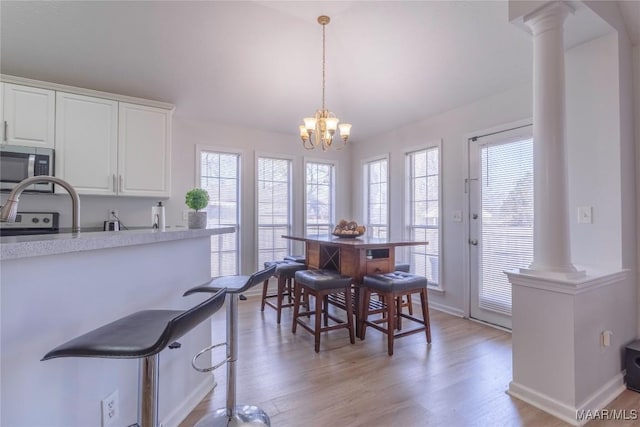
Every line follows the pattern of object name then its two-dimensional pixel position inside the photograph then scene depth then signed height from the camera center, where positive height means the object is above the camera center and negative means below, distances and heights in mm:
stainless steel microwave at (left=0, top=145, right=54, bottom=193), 2754 +479
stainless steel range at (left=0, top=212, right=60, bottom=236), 2912 -55
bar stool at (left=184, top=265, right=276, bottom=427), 1686 -795
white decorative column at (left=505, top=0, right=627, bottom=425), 1863 -480
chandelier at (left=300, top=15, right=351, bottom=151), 2953 +862
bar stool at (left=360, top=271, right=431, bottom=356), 2656 -626
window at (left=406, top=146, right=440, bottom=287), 4039 +114
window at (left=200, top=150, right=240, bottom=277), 4316 +249
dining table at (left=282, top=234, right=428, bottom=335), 2899 -376
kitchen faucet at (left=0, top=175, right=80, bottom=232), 1148 +80
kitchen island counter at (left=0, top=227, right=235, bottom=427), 996 -368
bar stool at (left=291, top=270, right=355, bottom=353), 2740 -634
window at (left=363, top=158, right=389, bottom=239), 4859 +336
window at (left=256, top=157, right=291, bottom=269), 4668 +170
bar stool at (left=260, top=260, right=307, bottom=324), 3490 -625
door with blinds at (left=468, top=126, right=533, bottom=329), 3105 +23
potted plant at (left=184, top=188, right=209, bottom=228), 2039 +92
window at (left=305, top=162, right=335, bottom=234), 5086 +334
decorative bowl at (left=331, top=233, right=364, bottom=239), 3266 -183
